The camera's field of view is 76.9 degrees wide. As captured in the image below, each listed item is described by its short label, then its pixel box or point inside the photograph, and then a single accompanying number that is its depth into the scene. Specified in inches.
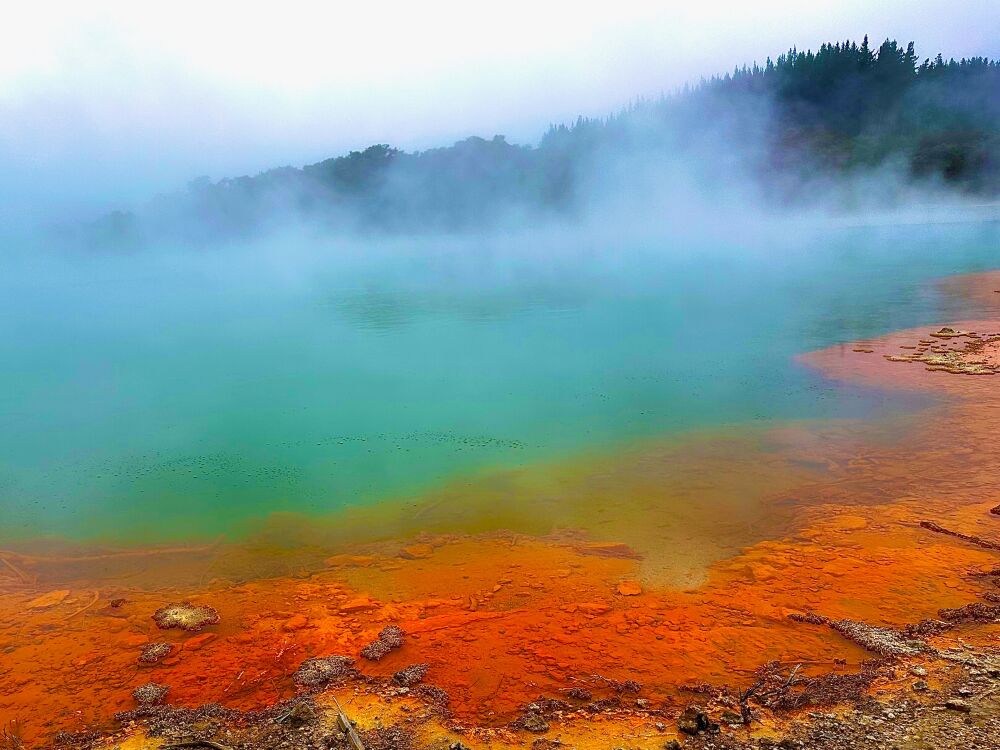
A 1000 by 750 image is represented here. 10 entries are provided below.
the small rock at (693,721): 121.6
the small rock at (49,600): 195.3
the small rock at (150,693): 142.7
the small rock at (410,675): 143.6
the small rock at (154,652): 159.9
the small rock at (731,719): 123.0
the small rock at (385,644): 155.3
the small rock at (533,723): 126.3
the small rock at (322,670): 145.6
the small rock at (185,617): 176.4
